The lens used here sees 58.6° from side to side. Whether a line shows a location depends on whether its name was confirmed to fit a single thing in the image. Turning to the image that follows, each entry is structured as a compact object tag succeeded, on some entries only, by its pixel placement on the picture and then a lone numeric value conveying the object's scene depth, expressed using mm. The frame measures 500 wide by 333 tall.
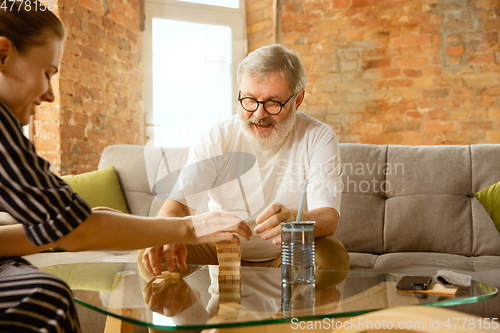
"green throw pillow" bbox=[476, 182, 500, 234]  1855
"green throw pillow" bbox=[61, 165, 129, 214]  2246
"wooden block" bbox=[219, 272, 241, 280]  1163
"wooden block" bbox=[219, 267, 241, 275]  1162
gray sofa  1971
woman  744
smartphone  1021
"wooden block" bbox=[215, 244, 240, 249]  1133
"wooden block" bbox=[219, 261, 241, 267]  1152
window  3752
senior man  1645
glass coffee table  841
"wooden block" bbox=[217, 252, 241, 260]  1141
